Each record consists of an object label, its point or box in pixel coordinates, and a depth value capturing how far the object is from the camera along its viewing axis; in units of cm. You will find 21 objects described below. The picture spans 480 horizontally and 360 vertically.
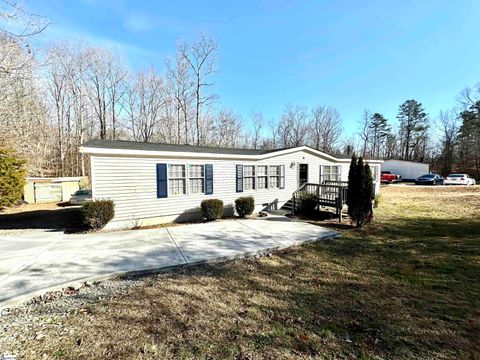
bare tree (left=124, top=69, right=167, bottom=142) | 2873
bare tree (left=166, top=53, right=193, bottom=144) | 2555
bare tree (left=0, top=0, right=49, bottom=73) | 415
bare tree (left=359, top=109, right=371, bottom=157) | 4865
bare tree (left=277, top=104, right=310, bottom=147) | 3903
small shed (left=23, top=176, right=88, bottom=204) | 1620
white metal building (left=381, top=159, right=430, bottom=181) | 3406
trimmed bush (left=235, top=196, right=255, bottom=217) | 1043
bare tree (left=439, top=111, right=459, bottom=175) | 3906
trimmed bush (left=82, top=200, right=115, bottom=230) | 762
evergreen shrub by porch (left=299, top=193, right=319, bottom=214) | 1087
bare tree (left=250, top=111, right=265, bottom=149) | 3994
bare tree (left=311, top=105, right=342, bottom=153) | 4009
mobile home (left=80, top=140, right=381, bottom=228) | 823
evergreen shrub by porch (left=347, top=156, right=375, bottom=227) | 868
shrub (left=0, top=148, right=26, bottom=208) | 1220
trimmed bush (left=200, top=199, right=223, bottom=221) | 956
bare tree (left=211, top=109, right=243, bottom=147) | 3364
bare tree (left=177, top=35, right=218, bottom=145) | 2342
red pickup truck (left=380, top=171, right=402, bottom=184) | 3178
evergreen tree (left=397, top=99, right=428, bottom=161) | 4353
